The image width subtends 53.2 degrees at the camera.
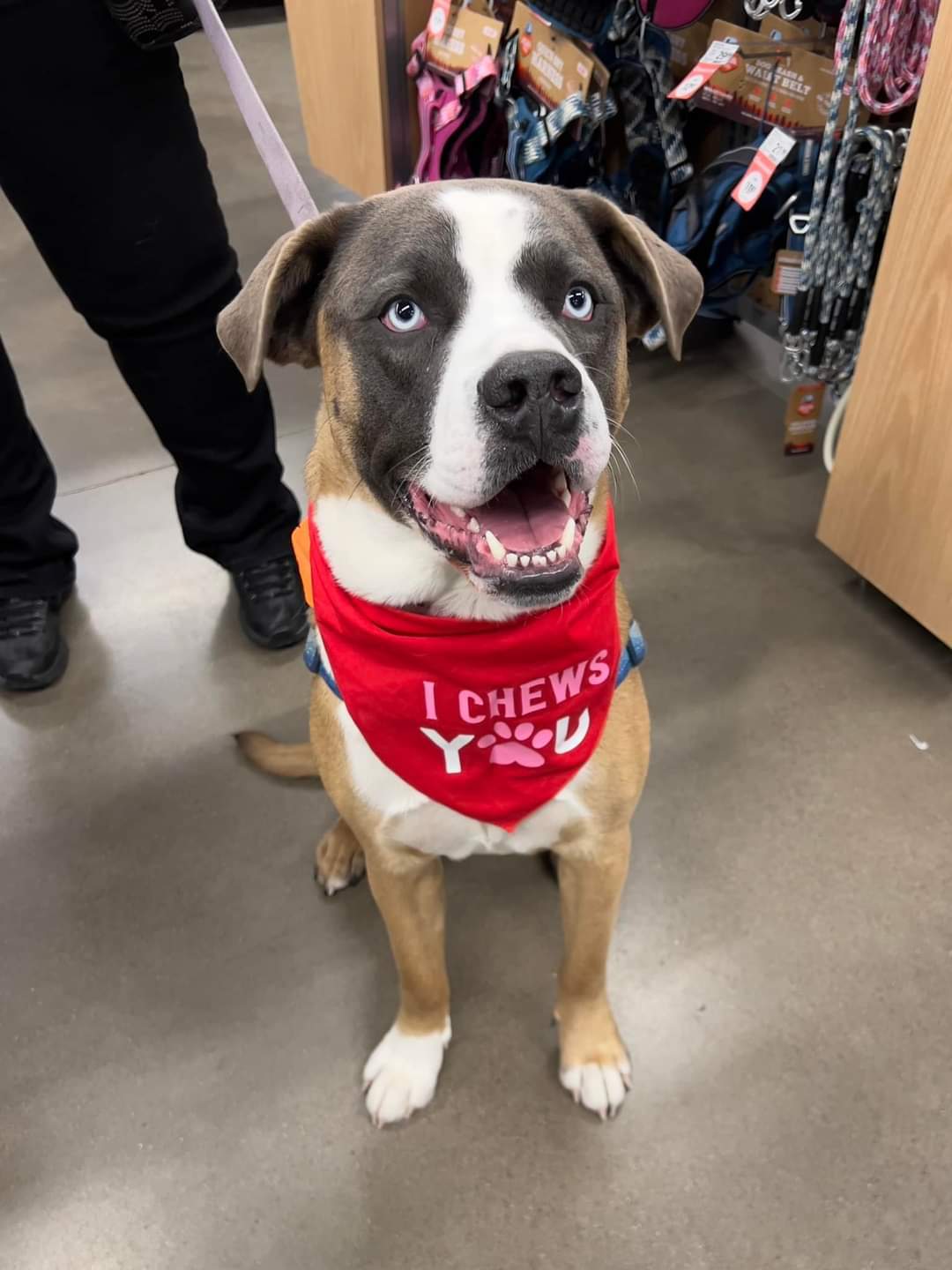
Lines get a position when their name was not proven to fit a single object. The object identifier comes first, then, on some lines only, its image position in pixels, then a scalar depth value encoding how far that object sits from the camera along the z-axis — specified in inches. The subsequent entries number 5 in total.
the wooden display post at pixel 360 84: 114.9
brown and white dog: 34.7
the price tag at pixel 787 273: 84.6
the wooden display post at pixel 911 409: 63.4
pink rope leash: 68.6
